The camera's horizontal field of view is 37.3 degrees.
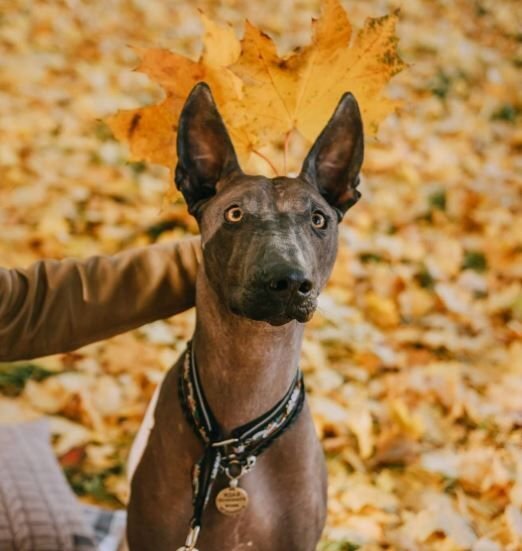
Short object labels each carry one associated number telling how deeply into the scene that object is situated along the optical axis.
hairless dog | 1.38
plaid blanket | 2.18
